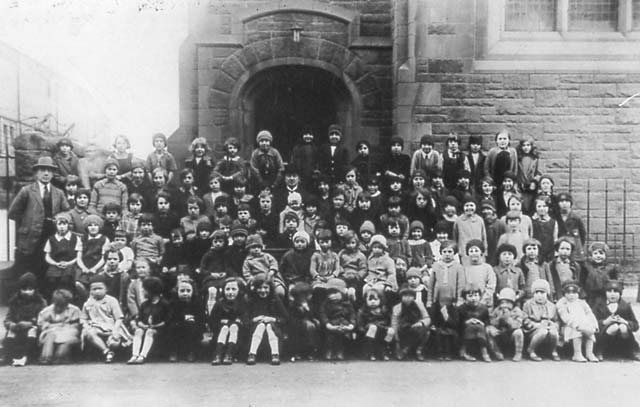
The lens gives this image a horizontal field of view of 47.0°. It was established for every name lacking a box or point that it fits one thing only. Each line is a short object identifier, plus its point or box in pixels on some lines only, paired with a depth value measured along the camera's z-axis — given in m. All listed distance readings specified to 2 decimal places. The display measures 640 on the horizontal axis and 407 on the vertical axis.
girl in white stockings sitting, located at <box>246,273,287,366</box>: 6.36
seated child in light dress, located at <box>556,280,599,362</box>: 6.39
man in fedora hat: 7.60
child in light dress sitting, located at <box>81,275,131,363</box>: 6.37
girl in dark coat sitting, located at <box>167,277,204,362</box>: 6.41
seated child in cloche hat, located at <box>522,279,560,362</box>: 6.42
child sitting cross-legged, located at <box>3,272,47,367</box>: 6.31
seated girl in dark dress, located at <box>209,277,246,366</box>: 6.31
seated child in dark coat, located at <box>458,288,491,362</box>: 6.43
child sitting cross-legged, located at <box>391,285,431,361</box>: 6.48
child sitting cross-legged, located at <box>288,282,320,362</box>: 6.48
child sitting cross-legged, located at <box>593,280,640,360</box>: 6.43
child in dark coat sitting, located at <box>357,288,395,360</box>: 6.49
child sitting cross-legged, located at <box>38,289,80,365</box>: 6.28
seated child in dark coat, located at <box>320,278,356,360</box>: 6.48
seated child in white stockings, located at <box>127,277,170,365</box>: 6.35
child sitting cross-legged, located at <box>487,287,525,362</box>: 6.41
